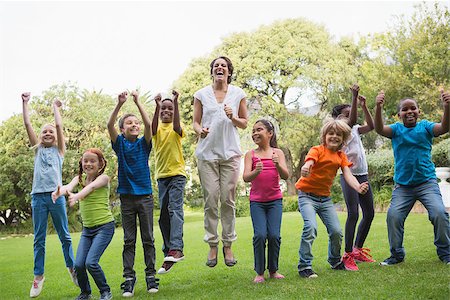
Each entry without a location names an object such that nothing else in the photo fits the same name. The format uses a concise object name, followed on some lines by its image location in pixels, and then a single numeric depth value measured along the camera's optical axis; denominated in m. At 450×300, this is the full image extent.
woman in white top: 5.51
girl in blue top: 5.75
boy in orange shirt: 5.51
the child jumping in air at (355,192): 6.06
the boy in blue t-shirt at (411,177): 5.62
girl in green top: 5.01
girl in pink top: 5.34
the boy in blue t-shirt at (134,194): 5.26
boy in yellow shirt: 5.50
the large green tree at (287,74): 24.95
